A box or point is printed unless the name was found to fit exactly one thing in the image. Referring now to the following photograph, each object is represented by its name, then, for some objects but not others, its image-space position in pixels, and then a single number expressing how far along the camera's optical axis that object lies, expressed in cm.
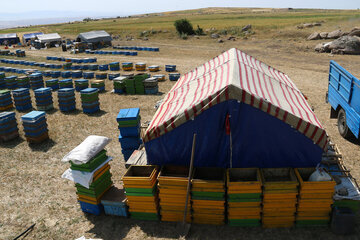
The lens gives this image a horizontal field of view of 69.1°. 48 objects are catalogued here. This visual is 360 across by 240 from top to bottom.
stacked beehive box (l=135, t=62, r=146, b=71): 2917
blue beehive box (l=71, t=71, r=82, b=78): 2706
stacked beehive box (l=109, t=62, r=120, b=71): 3016
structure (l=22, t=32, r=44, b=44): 6665
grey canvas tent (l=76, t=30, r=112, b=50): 5091
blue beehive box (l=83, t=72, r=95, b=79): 2663
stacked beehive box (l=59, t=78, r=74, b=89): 2153
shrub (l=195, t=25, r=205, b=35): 6282
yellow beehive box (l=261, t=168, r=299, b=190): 689
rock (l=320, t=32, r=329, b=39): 4154
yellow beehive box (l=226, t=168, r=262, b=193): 693
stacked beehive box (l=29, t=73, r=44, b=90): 2266
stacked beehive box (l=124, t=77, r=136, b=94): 2070
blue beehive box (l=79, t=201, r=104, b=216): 827
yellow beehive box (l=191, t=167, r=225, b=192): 712
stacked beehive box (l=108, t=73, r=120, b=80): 2562
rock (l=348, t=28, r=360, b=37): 3722
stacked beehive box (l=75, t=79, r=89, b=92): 2162
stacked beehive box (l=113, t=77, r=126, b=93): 2106
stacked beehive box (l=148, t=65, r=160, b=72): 2845
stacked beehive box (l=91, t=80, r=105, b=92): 2160
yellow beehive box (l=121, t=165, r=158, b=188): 748
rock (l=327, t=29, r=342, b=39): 4032
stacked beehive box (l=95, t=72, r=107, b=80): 2589
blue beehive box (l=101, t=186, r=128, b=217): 805
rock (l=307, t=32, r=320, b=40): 4241
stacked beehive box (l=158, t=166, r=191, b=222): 736
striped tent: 737
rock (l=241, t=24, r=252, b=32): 6177
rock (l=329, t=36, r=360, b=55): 3250
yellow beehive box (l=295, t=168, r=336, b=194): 682
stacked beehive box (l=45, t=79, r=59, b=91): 2281
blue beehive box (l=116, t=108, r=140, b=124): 1040
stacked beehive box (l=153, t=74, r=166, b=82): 2413
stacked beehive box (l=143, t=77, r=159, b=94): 2046
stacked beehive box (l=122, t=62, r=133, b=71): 2973
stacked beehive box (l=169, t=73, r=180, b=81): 2431
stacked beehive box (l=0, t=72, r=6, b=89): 2510
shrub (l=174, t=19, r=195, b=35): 6216
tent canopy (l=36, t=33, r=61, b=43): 5804
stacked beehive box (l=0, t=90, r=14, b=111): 1839
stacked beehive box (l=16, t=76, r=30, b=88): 2391
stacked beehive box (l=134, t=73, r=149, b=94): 2072
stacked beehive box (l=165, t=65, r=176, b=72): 2783
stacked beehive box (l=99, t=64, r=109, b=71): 3052
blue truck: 1033
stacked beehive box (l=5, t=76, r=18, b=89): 2356
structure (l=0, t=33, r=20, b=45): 6931
